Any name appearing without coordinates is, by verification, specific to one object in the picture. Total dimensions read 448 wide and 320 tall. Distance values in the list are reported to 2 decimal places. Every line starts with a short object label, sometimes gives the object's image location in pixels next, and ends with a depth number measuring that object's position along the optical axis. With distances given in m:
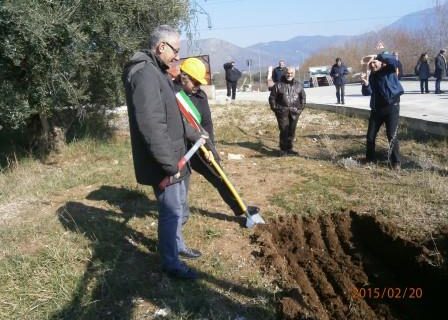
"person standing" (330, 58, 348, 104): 14.96
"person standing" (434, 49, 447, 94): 15.22
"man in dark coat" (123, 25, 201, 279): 3.20
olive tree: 6.39
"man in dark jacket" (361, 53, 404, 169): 6.69
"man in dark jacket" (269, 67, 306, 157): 8.19
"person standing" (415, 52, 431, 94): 15.57
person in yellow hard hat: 4.24
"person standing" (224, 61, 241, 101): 18.23
